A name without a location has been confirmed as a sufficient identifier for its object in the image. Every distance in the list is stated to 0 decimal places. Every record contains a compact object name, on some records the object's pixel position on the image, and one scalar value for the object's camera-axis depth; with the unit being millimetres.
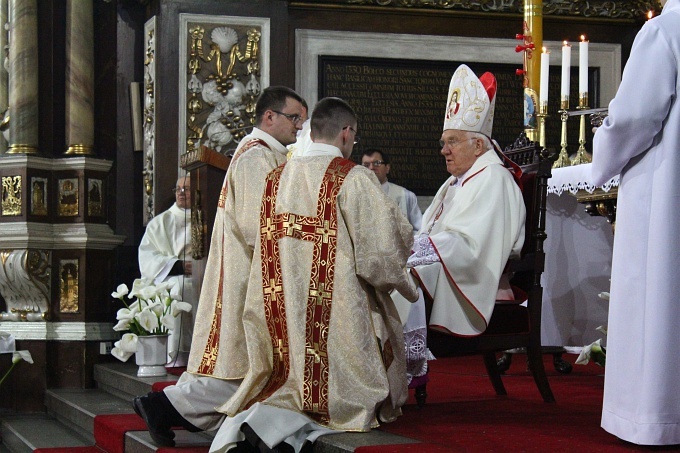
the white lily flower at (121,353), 7035
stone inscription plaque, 9531
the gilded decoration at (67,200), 8391
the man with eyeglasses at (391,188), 8750
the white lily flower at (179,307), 6980
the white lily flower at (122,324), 7066
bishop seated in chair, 5055
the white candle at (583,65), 6391
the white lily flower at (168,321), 6961
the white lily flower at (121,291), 7230
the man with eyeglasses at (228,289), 4418
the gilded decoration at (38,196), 8266
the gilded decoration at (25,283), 8133
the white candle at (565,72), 6512
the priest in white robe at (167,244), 8305
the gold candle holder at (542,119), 6648
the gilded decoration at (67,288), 8305
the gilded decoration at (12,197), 8250
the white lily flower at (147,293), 7047
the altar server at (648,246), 3539
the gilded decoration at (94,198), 8422
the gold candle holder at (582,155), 6920
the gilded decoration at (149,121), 9102
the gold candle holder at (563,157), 6895
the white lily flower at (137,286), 7109
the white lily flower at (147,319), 7000
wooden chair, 5070
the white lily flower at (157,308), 7031
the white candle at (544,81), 6602
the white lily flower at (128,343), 6988
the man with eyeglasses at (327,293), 4191
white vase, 6969
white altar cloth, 7383
